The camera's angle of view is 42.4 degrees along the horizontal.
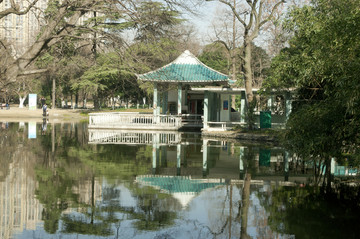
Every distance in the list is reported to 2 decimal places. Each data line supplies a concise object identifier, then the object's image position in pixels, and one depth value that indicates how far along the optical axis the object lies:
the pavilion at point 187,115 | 31.08
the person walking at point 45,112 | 45.09
